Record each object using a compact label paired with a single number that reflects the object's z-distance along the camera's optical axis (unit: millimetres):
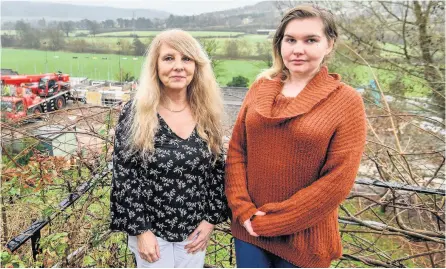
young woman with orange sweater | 1404
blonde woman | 1564
